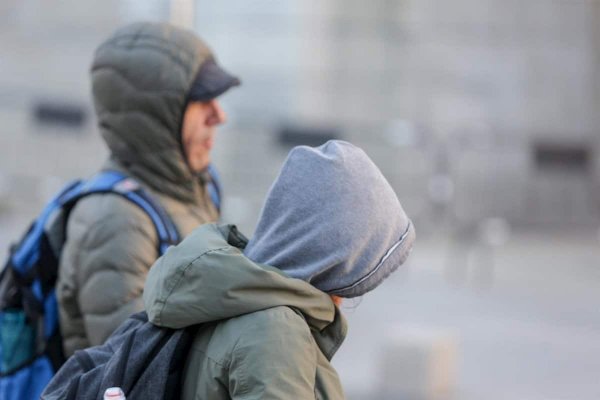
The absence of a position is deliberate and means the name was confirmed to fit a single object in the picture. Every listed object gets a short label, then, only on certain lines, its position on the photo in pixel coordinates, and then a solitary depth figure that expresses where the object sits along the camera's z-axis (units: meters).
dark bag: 5.53
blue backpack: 6.17
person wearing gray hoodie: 5.48
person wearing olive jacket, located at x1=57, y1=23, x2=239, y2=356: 6.10
